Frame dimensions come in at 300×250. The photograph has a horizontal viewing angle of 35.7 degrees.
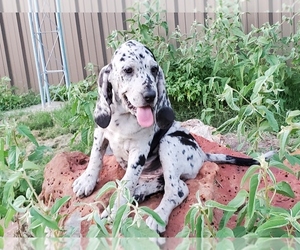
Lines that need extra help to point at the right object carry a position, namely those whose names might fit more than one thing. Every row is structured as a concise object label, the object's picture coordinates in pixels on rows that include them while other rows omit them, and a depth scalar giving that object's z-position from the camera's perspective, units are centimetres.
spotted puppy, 219
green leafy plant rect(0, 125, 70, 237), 139
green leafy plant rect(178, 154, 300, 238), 132
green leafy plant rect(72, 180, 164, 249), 130
